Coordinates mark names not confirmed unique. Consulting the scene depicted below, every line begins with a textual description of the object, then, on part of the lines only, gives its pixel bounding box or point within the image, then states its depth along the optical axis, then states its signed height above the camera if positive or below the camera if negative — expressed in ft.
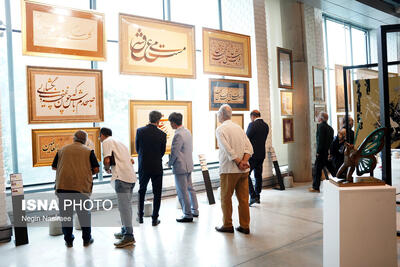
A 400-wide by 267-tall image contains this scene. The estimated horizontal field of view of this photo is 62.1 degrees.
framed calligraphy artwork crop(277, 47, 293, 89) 24.76 +4.60
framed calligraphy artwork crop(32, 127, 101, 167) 14.94 -0.26
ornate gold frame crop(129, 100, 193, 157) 17.78 +1.58
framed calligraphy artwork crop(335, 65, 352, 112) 32.50 +3.82
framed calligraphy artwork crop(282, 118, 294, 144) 25.17 -0.08
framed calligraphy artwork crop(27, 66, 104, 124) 14.92 +1.97
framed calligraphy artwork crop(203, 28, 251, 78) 21.02 +5.16
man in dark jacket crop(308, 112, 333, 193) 20.38 -0.77
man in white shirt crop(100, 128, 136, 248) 12.17 -1.56
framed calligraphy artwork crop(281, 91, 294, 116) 25.48 +2.01
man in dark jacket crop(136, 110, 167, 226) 13.75 -0.81
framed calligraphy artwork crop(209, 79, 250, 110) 21.49 +2.52
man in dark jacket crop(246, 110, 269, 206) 17.95 -0.83
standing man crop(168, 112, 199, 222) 14.89 -1.24
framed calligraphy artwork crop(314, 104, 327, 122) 28.07 +1.64
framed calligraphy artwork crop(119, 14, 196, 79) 17.65 +4.84
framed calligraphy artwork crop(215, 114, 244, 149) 22.45 +0.80
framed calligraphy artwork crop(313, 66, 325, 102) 27.94 +3.75
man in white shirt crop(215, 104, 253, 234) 12.71 -1.38
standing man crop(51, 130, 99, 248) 11.60 -1.43
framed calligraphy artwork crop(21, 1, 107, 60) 14.74 +4.91
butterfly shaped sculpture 9.35 -0.75
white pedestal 8.39 -2.54
